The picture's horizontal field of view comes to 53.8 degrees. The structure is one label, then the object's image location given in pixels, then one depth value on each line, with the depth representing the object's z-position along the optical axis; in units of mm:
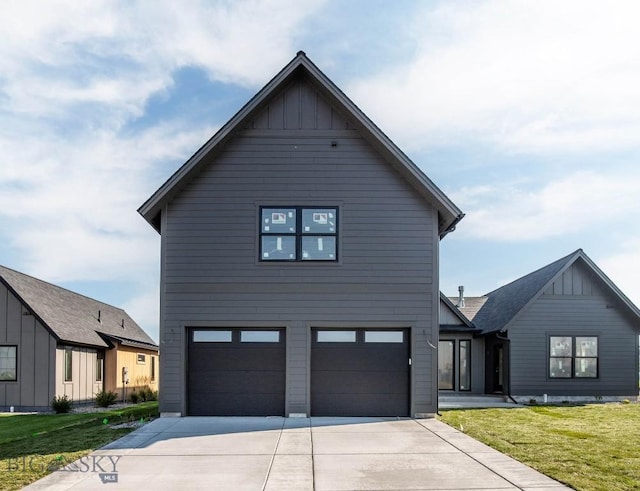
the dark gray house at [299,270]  14852
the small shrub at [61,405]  18797
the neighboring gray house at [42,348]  19531
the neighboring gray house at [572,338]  21016
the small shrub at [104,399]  20766
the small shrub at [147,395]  24703
